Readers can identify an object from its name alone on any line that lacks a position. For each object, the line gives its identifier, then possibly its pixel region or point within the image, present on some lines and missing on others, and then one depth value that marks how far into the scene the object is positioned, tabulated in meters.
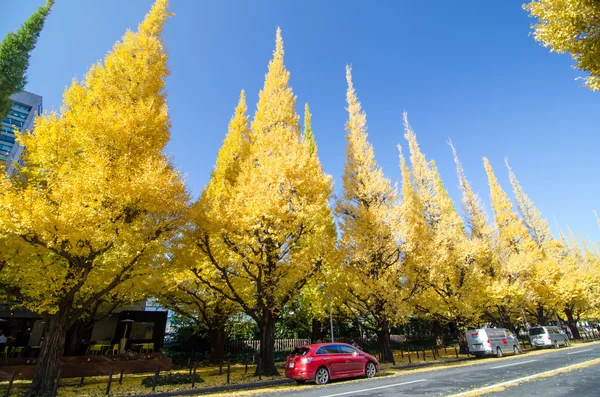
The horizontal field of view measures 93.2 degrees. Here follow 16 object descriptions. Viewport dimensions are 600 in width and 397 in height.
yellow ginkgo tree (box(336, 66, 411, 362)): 16.16
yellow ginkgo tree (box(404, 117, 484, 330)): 19.57
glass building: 40.25
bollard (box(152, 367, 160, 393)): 9.71
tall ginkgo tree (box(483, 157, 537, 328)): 22.20
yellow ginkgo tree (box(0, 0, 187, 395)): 8.55
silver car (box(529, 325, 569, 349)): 24.06
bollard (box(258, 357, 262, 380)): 11.81
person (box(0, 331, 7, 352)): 14.99
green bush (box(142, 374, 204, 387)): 10.71
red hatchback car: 10.55
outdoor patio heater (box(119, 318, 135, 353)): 17.92
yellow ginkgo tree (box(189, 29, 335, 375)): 11.66
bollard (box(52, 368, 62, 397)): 8.30
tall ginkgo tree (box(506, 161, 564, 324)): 27.78
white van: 18.58
